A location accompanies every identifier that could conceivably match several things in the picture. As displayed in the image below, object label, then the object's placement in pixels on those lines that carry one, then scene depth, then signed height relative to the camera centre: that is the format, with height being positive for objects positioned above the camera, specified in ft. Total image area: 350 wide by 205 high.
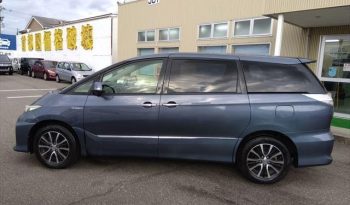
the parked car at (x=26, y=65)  88.47 -2.70
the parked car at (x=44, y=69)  75.15 -3.08
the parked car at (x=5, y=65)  89.04 -2.78
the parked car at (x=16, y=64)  99.53 -2.72
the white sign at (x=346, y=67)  29.65 +0.17
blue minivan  14.24 -2.38
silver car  64.00 -2.64
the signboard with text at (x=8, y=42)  135.95 +5.34
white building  70.44 +4.38
